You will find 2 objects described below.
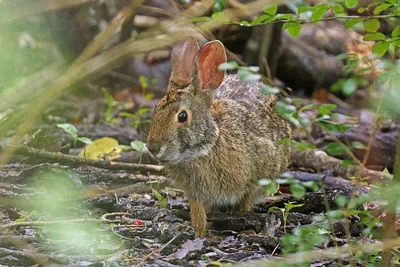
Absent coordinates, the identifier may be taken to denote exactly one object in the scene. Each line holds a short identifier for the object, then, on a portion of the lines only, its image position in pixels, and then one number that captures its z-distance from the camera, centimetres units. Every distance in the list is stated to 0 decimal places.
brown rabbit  930
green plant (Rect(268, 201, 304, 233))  943
